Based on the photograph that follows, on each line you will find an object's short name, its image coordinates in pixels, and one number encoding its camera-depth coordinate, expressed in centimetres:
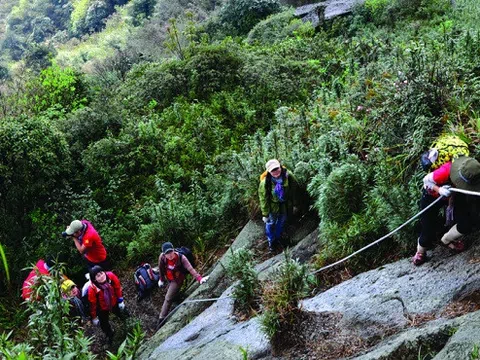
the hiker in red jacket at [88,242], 820
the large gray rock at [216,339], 504
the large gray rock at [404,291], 446
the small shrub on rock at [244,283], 543
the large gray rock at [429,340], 346
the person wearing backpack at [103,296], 724
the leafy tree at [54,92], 1441
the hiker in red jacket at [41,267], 726
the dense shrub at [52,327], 310
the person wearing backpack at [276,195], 714
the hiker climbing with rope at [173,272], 797
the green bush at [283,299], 457
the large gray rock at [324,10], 2186
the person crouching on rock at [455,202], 443
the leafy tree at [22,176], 977
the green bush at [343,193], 646
